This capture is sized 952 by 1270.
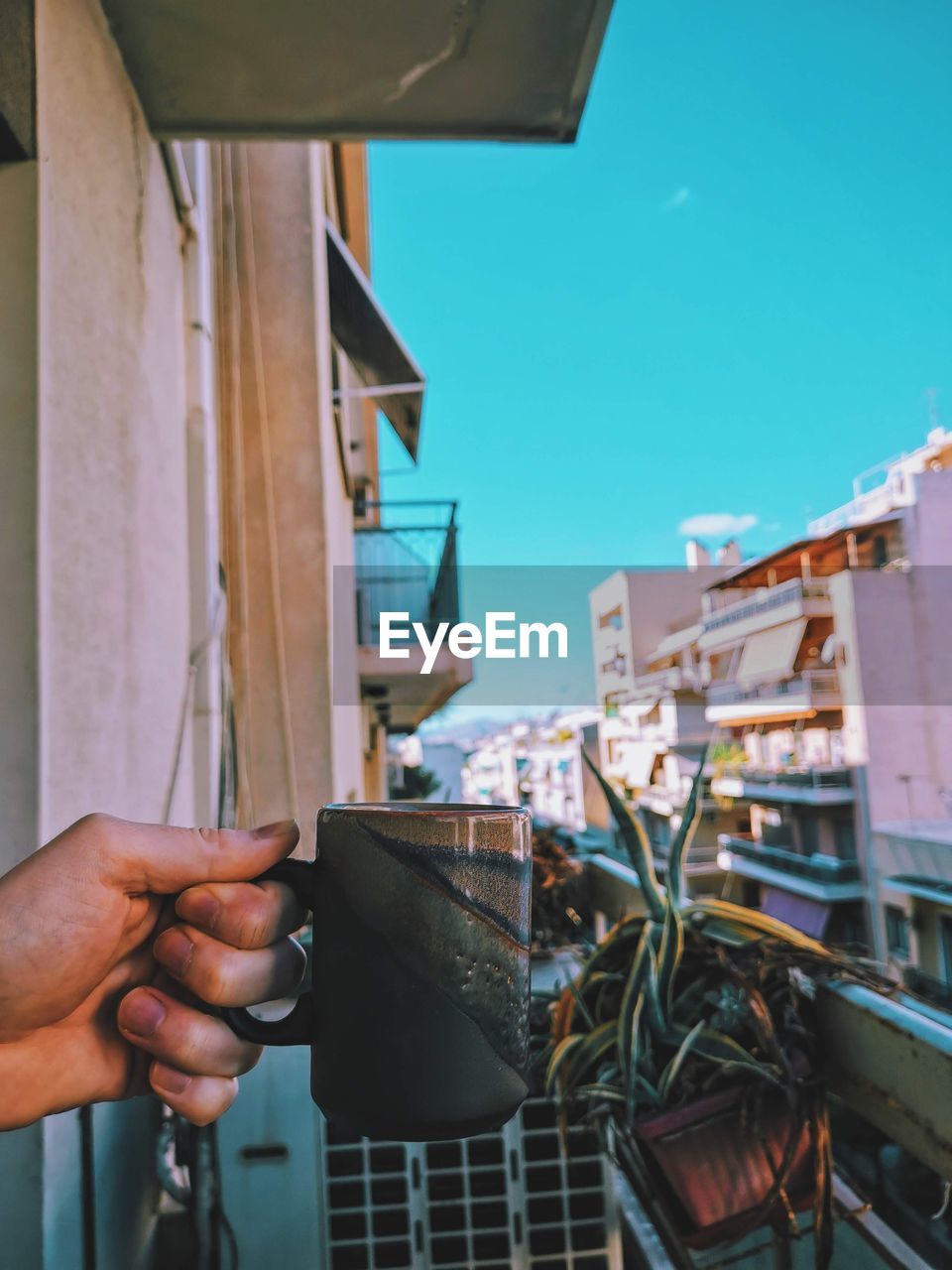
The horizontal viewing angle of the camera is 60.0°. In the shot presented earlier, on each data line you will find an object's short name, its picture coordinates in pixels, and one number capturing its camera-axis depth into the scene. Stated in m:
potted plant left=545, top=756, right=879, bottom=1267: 0.88
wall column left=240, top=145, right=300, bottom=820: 2.47
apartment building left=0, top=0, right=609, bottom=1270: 0.96
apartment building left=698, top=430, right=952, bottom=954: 13.62
